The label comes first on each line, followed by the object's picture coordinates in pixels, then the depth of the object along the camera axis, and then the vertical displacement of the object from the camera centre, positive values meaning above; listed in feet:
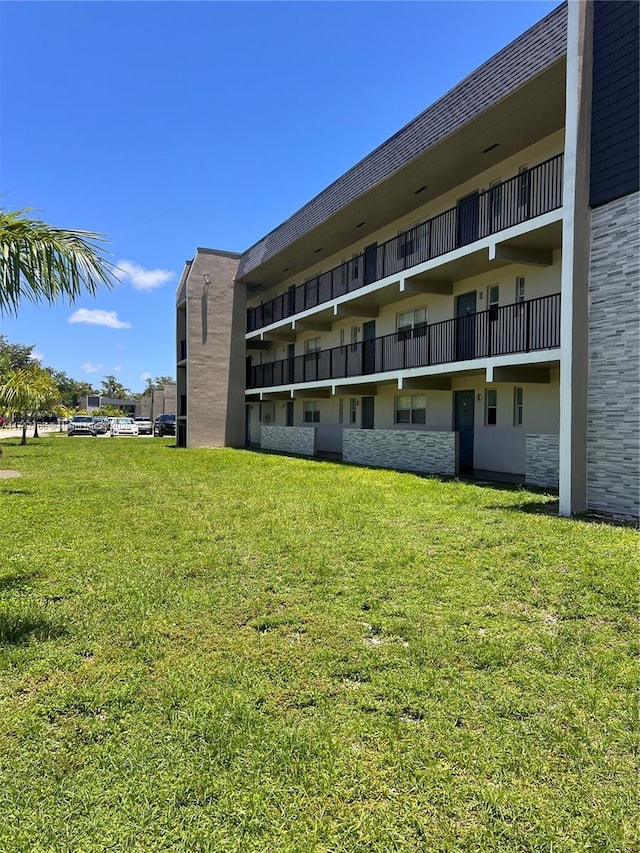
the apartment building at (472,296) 29.14 +13.01
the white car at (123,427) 157.69 -3.22
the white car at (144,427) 175.79 -3.35
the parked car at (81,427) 143.84 -2.94
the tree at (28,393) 77.61 +3.73
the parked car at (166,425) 143.64 -2.10
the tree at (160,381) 399.48 +29.47
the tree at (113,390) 431.84 +23.39
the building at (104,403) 297.74 +8.28
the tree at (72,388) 342.44 +20.26
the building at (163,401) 205.16 +6.72
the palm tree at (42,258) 17.22 +5.52
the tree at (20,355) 281.13 +34.46
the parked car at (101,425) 157.58 -2.54
